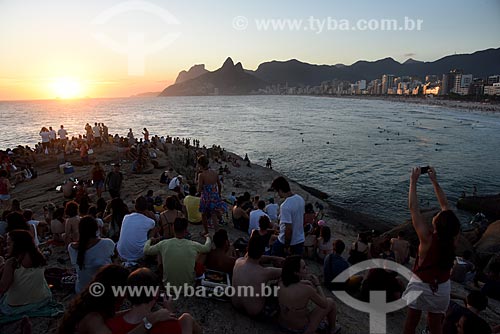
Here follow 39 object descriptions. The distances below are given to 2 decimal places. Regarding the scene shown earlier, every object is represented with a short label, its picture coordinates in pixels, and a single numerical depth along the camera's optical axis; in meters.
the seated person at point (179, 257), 4.74
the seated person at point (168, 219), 6.70
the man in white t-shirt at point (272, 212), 9.71
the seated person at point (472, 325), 3.80
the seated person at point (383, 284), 5.71
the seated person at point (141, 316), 2.92
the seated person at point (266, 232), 6.47
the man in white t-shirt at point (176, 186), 11.87
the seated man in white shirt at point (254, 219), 8.34
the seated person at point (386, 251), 8.14
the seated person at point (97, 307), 2.88
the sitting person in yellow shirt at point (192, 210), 8.59
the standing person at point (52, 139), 20.71
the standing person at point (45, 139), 20.28
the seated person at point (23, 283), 4.06
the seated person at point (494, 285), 6.99
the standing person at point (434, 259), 3.34
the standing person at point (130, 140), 21.21
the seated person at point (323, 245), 7.92
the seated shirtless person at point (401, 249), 8.46
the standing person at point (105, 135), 23.06
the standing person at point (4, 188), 11.06
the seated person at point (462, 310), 4.26
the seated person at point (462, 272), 8.42
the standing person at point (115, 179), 11.24
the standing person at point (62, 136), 21.04
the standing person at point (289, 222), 5.18
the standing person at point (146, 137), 22.38
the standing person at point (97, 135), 21.44
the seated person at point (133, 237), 5.65
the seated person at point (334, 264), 6.16
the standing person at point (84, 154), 17.69
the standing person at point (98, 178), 11.77
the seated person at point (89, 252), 4.49
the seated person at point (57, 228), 7.33
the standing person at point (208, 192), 7.07
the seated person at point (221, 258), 5.24
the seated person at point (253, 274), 4.30
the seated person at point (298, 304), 3.96
